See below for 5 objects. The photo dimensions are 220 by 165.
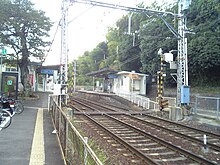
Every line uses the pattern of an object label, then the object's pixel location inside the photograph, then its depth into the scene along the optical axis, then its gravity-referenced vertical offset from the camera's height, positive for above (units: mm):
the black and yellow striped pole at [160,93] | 16203 -405
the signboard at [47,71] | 24344 +1544
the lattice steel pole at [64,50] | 14617 +2251
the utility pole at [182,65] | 14391 +1357
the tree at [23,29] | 21547 +5307
